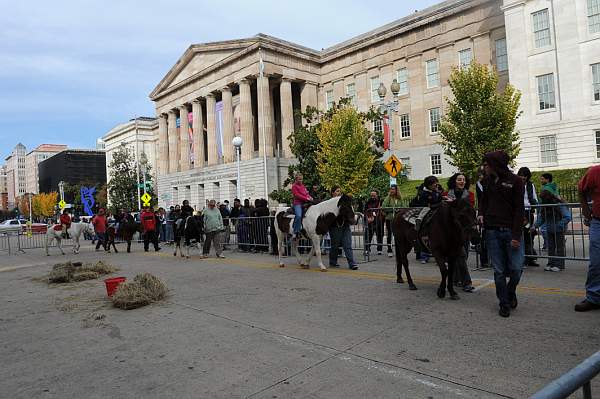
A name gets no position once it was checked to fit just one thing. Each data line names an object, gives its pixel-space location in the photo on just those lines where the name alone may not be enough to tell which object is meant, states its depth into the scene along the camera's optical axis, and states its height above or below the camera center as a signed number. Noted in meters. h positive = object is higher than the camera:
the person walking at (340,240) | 10.25 -0.93
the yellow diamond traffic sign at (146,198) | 33.76 +1.23
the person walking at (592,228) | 5.57 -0.52
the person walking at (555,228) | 8.67 -0.75
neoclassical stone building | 41.72 +14.03
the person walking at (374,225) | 12.02 -0.72
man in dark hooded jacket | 5.61 -0.40
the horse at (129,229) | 19.69 -0.69
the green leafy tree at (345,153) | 31.41 +3.75
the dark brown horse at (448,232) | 6.36 -0.54
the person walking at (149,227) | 18.67 -0.62
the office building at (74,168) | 133.75 +16.20
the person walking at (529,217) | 9.02 -0.50
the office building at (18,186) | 196.12 +16.08
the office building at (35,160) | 180.90 +25.90
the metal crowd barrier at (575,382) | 1.62 -0.76
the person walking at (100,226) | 20.80 -0.52
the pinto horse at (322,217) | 10.07 -0.33
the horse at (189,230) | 15.56 -0.70
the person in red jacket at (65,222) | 20.38 -0.21
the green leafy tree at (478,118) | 27.69 +5.19
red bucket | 8.00 -1.34
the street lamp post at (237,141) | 27.00 +4.34
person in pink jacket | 10.96 +0.17
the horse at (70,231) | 20.02 -0.68
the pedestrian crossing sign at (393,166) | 17.66 +1.46
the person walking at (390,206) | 11.84 -0.17
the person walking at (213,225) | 14.70 -0.54
